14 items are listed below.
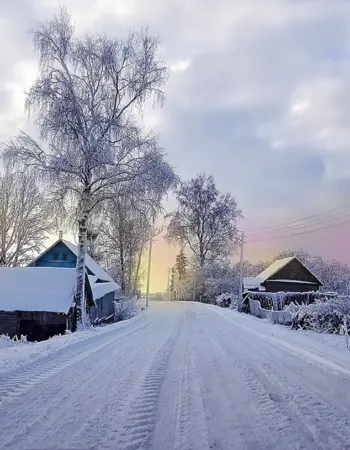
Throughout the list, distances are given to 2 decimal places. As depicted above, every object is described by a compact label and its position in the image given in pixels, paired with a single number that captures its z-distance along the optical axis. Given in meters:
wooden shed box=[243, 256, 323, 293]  46.44
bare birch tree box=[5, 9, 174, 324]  19.02
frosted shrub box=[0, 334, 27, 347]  18.23
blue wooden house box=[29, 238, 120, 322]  28.02
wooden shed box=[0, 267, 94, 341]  22.05
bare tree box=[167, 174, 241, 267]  48.56
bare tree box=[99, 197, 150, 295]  43.15
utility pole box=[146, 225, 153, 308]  44.86
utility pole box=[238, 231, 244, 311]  36.16
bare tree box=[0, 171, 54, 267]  37.06
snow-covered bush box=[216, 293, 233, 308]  44.15
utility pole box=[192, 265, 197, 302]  52.38
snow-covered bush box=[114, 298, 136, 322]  31.50
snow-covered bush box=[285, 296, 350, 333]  17.53
